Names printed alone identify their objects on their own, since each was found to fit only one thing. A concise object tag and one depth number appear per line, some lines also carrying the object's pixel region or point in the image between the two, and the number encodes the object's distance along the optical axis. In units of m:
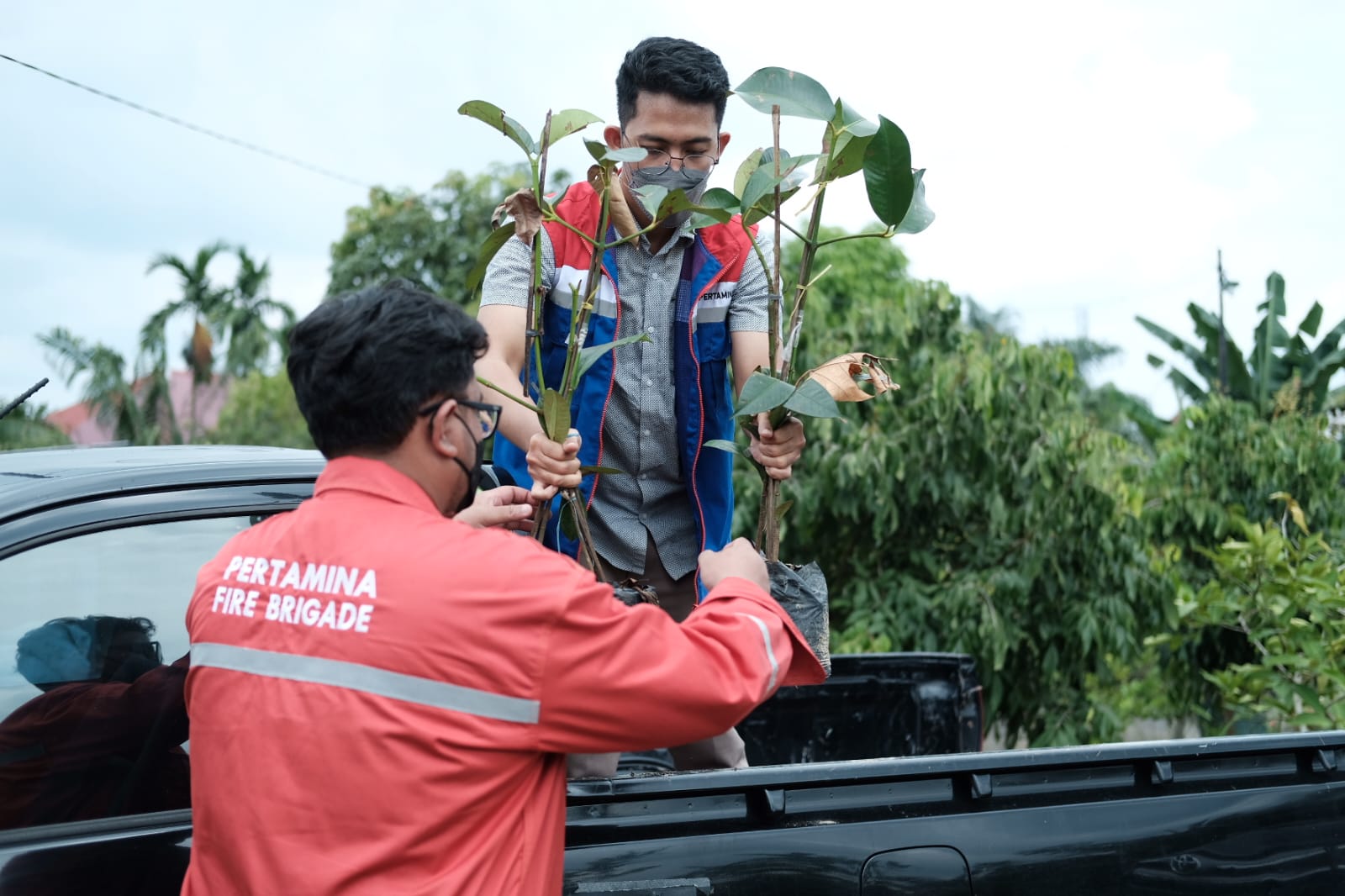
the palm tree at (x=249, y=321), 28.73
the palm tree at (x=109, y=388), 22.03
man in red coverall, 1.43
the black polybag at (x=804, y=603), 1.99
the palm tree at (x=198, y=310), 26.48
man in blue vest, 2.45
